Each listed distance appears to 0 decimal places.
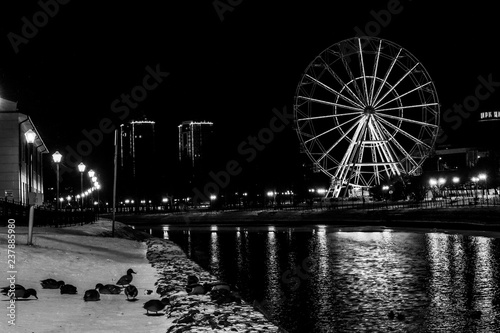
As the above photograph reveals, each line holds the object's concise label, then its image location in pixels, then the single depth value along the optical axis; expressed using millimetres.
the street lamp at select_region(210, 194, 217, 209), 119025
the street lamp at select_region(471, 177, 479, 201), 107538
